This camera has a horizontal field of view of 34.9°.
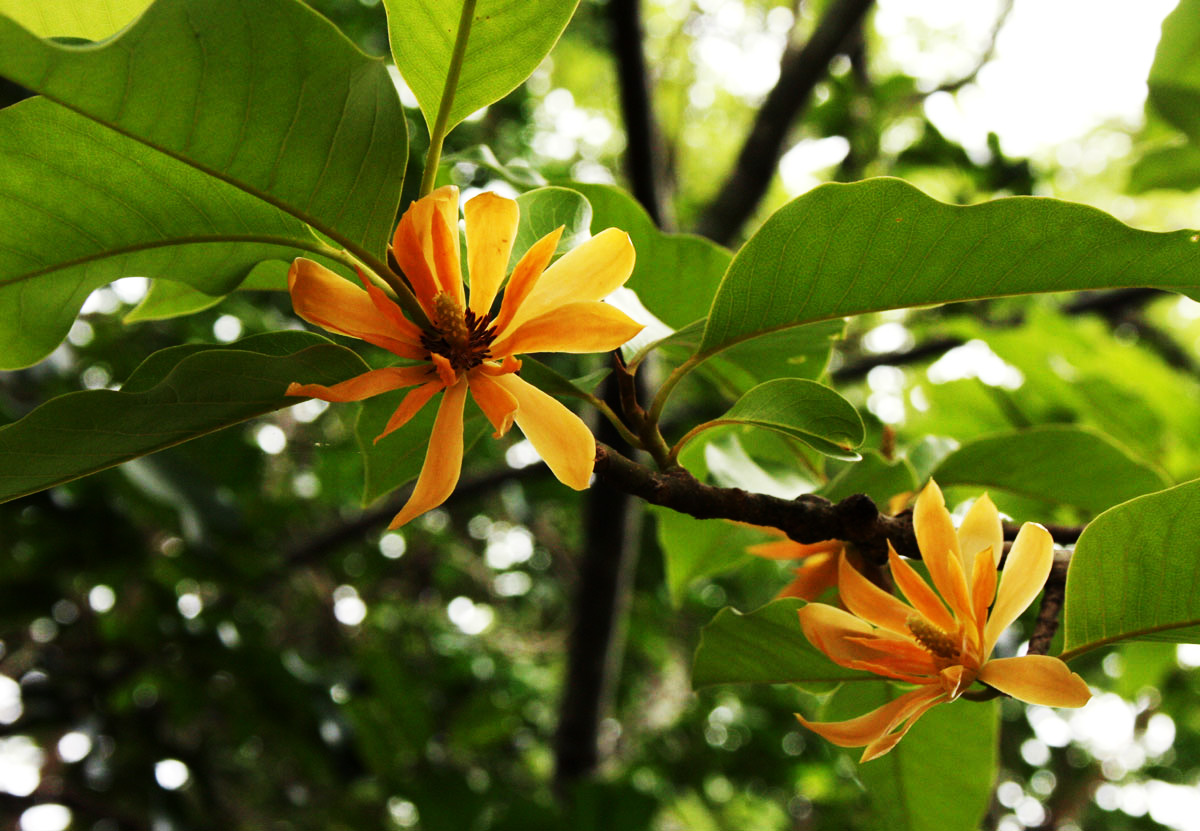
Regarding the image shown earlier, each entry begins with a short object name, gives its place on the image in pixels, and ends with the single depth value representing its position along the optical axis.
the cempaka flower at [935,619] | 0.37
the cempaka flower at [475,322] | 0.36
